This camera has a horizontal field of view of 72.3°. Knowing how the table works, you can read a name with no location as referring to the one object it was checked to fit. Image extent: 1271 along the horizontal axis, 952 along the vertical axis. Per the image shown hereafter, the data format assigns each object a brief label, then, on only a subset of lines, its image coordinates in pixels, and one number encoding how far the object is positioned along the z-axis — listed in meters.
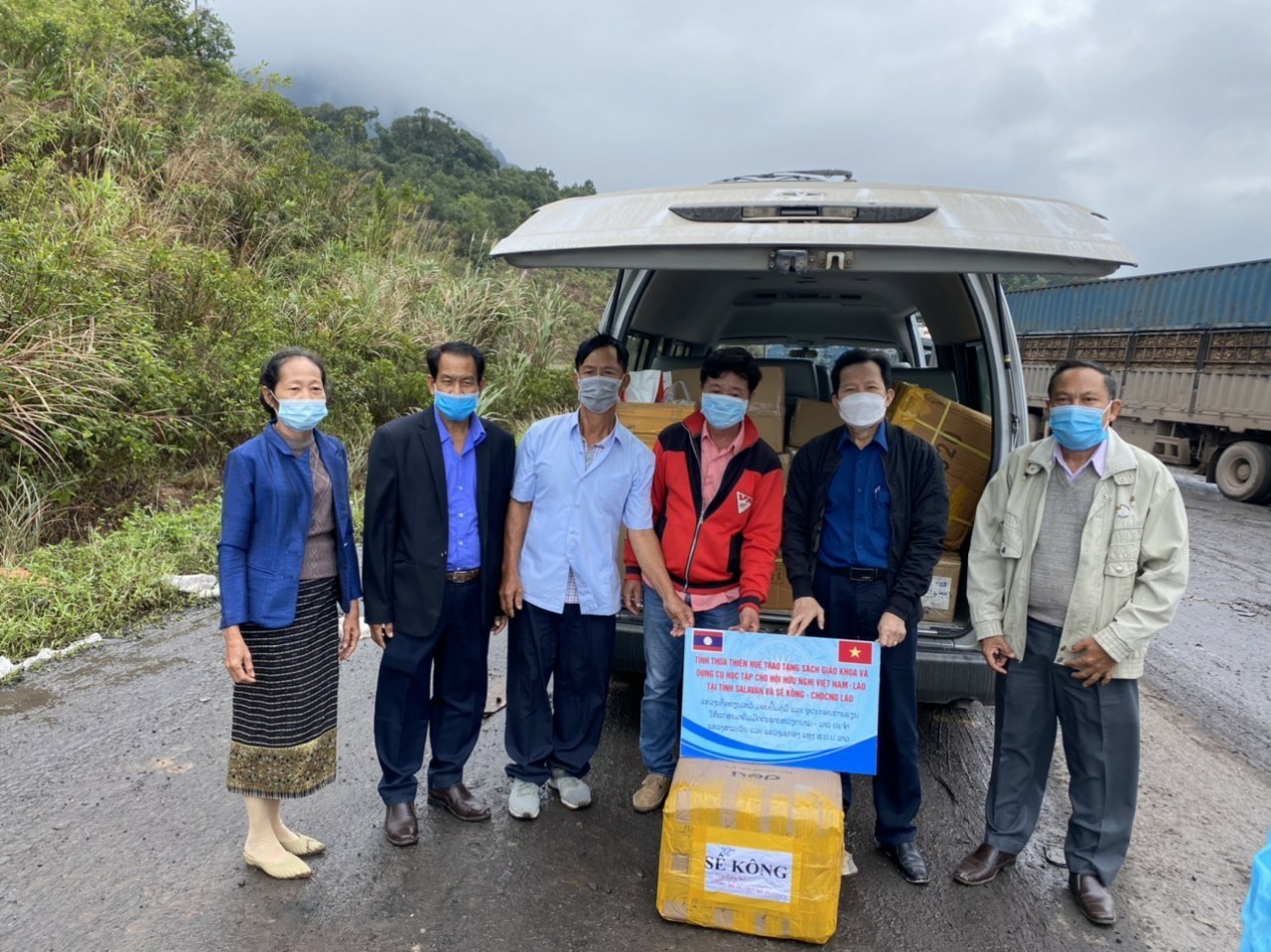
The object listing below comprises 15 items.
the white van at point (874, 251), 2.33
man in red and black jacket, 2.97
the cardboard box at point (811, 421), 3.93
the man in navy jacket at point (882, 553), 2.82
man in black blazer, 2.85
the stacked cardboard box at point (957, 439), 3.59
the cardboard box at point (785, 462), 3.64
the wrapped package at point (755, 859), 2.46
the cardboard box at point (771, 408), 3.87
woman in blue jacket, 2.54
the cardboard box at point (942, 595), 3.38
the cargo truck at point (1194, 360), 11.58
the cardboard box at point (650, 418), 3.73
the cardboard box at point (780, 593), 3.54
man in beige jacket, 2.62
